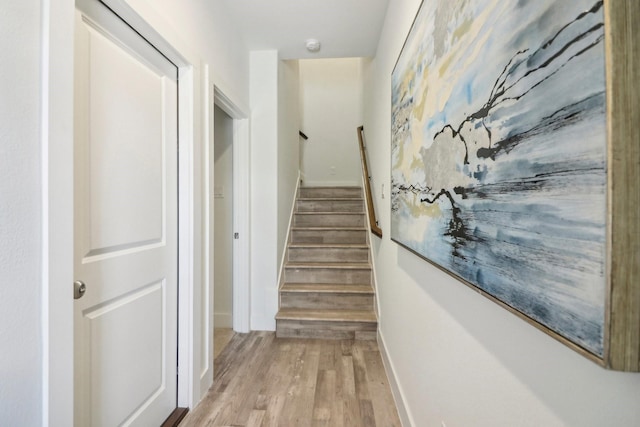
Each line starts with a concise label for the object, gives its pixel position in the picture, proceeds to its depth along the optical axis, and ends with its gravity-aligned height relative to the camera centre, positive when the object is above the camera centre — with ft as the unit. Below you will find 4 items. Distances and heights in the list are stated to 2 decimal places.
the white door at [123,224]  3.49 -0.17
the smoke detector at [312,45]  8.24 +4.92
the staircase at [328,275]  8.44 -2.15
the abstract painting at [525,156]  1.19 +0.32
